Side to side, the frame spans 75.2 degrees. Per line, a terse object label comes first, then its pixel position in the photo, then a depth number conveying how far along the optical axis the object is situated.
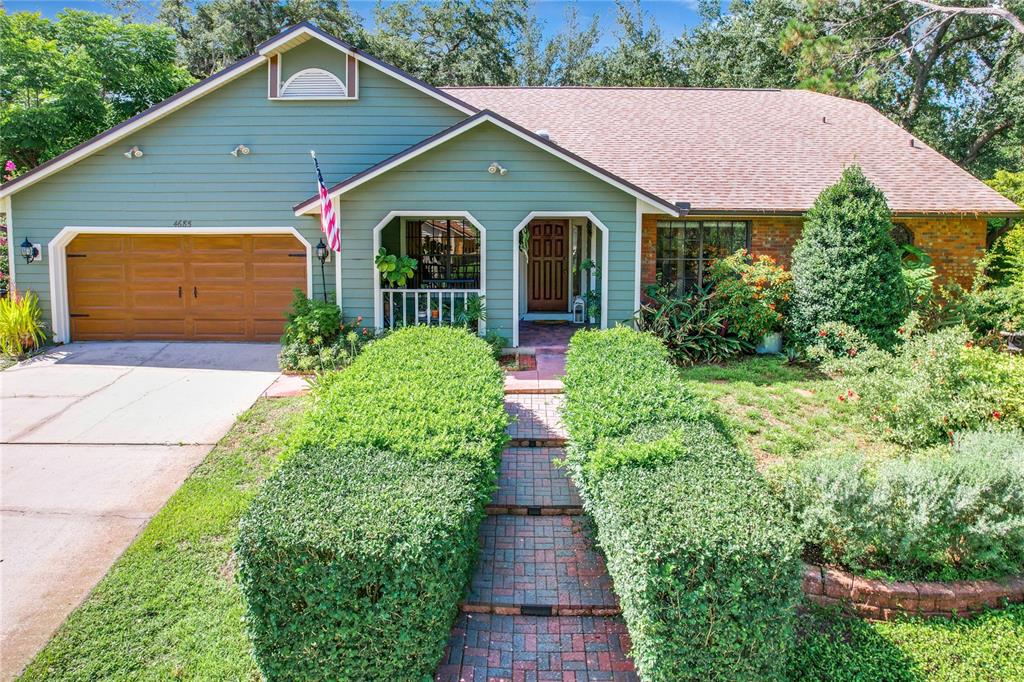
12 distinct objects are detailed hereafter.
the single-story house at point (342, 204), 10.71
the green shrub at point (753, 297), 10.65
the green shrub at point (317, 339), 10.23
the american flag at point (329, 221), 10.07
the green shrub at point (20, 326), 11.12
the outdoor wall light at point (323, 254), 11.50
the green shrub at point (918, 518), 4.60
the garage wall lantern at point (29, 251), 11.83
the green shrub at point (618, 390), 4.94
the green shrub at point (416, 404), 4.48
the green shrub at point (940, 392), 6.60
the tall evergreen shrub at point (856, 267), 10.11
